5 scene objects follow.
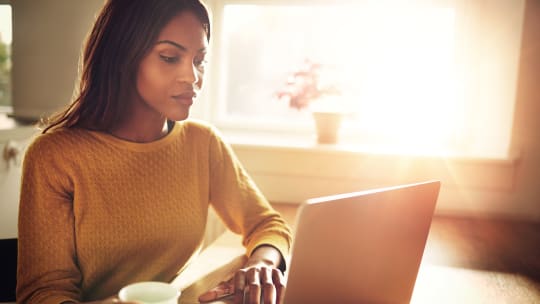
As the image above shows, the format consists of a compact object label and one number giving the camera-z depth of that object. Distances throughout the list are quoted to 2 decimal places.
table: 0.95
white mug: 0.59
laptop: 0.59
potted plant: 1.90
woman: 0.87
